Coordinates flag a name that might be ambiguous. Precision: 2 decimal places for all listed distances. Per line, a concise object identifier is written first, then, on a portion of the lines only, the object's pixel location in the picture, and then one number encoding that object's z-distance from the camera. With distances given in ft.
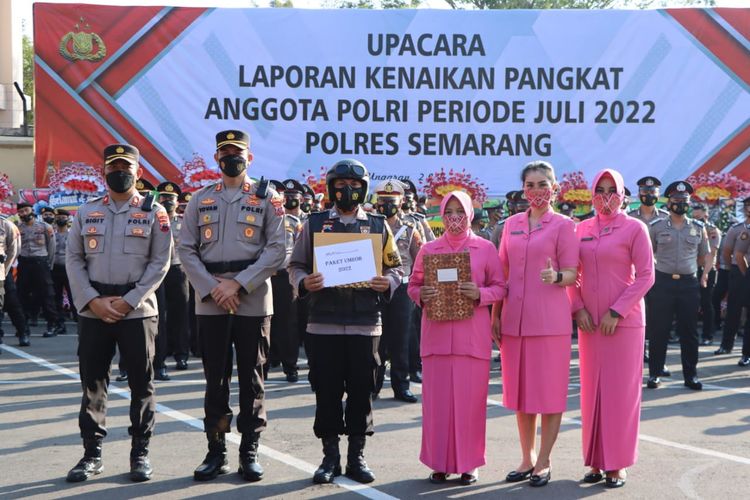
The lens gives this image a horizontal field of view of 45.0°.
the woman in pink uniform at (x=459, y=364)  19.70
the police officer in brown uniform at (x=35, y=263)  48.52
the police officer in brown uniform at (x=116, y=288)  19.99
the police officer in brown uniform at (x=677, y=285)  33.24
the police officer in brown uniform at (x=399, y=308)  29.89
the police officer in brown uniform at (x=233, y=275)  19.84
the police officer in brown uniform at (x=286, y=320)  33.99
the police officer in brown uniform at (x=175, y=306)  36.01
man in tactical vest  19.63
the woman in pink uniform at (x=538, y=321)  19.86
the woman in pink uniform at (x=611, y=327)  19.92
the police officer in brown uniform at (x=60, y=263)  51.01
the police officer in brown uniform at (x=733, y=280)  41.01
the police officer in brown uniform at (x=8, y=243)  41.83
